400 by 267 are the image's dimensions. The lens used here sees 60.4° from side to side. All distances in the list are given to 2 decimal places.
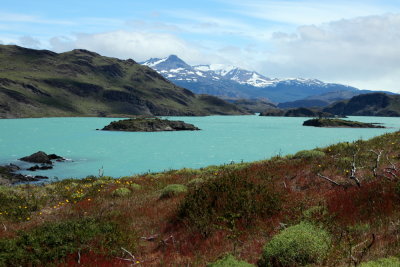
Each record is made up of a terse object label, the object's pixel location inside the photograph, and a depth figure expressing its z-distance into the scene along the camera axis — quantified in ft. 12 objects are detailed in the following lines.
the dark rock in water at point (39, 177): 154.00
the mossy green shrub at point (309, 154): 67.87
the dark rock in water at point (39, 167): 181.59
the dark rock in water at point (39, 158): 204.23
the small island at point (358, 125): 635.42
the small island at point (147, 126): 527.64
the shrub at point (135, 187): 73.03
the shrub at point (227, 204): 36.96
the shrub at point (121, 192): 65.77
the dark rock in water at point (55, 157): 222.11
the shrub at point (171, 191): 58.70
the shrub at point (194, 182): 65.85
